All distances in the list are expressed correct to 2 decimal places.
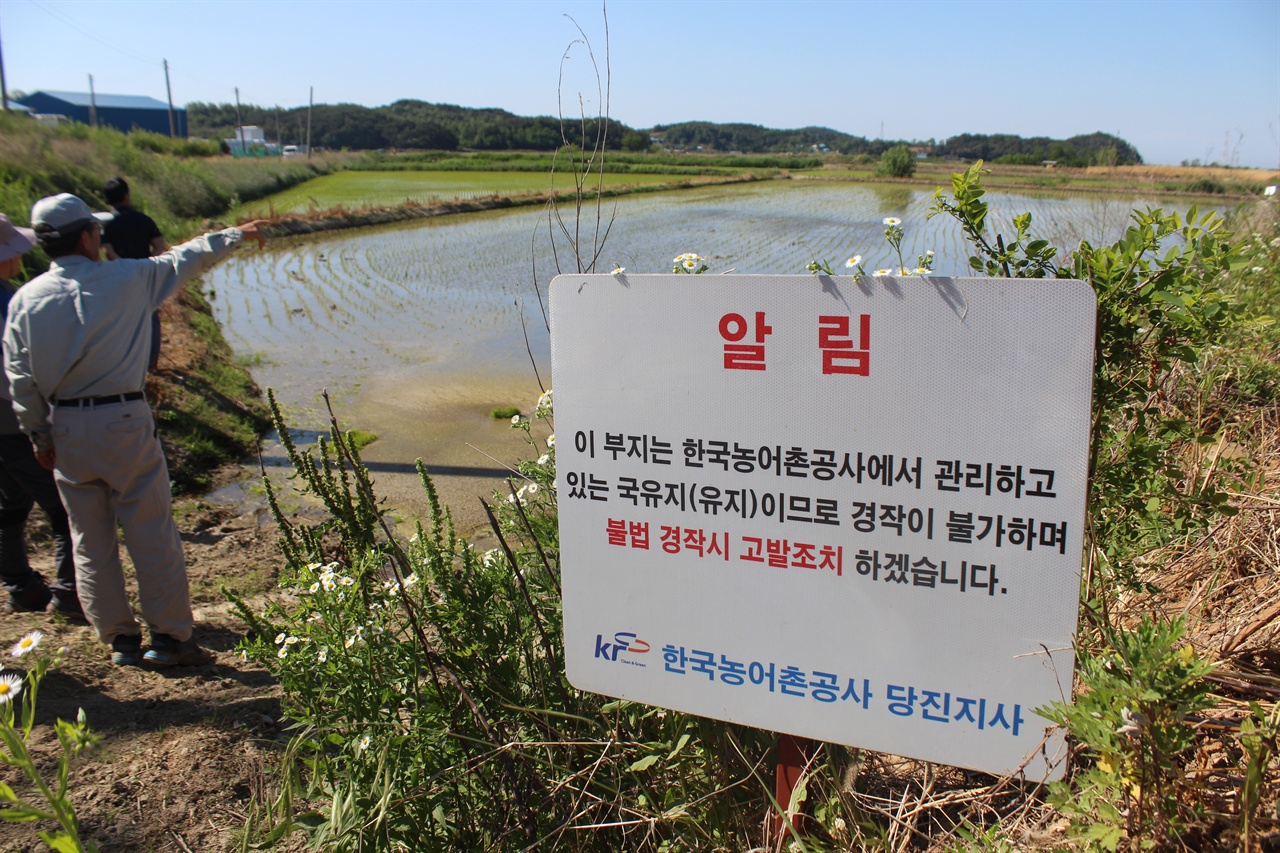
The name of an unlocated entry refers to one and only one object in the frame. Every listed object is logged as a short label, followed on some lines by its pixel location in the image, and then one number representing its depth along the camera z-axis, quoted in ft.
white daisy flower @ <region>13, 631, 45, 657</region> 6.01
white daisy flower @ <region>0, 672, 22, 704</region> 5.05
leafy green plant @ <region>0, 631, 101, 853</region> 4.28
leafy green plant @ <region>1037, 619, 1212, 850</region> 3.97
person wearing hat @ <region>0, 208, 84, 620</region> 11.49
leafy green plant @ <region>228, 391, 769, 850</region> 6.05
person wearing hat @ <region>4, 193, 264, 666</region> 9.93
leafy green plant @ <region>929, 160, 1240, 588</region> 4.91
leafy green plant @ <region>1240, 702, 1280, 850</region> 3.89
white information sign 4.51
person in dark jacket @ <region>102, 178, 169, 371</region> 16.88
